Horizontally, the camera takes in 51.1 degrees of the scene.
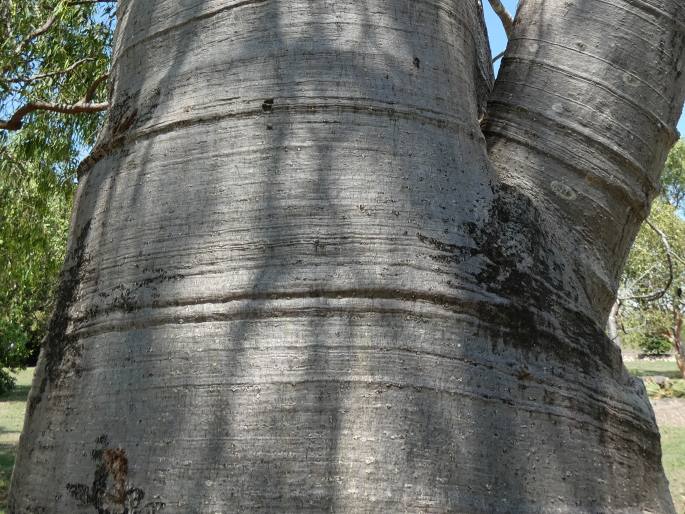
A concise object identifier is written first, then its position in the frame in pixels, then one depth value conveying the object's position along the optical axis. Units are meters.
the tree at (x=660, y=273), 15.83
